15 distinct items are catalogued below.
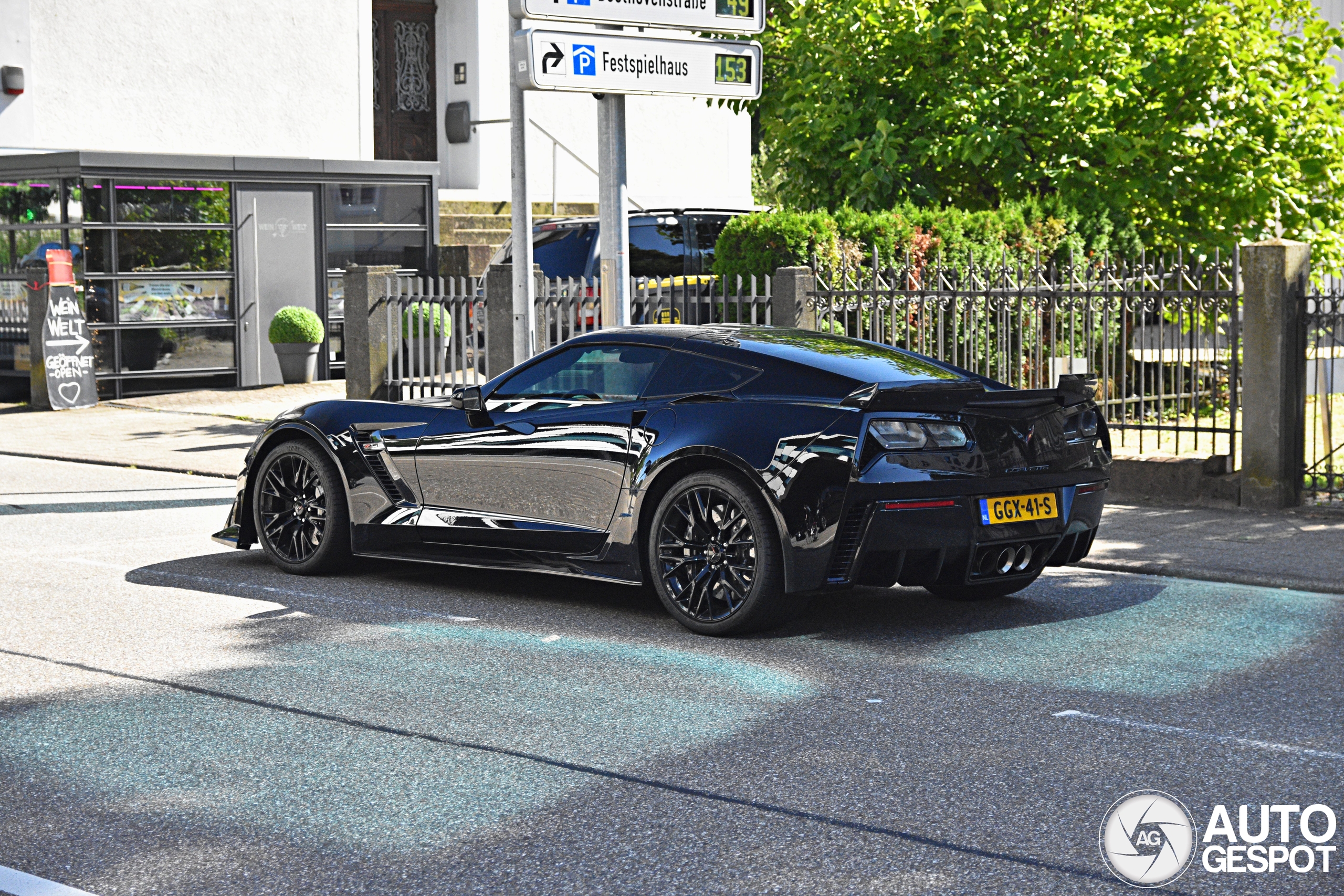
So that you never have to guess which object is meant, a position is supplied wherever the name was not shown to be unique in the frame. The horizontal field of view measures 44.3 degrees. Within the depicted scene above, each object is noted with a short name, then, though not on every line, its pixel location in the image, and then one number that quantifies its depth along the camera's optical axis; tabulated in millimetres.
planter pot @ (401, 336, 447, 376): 16297
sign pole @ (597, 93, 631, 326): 11570
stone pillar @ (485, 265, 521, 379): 15500
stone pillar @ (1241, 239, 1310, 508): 10641
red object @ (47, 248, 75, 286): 19250
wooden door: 28078
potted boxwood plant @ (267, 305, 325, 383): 21016
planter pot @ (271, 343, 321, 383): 21219
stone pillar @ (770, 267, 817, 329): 13141
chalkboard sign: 19266
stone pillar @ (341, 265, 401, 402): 17078
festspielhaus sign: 10812
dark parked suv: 17688
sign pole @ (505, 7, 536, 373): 11883
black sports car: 6703
